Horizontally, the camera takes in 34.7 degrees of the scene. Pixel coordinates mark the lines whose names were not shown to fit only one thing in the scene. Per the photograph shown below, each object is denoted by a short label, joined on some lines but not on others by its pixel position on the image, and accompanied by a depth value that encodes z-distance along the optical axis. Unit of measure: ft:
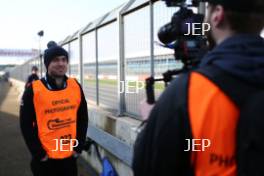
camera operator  4.80
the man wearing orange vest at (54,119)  14.07
